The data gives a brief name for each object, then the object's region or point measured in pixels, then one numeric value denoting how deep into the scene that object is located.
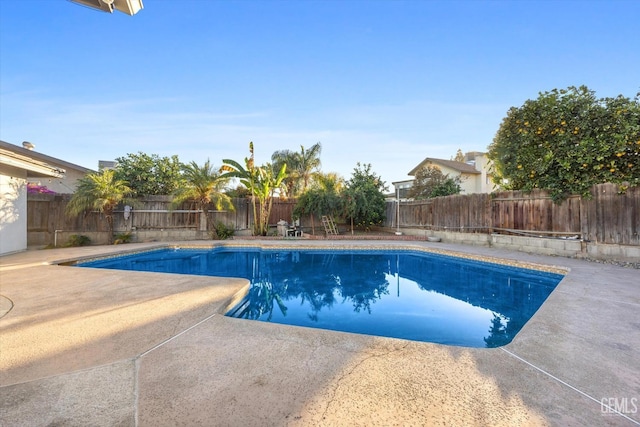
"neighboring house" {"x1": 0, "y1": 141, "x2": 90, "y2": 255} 8.50
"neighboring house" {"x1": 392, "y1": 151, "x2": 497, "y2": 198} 25.14
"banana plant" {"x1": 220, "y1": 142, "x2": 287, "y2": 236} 14.04
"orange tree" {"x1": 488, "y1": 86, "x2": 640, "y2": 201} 8.10
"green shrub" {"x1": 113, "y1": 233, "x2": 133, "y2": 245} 12.60
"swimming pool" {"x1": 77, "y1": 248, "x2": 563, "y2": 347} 4.69
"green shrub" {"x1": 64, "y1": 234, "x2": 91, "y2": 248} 11.89
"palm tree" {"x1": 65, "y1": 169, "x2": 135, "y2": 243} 11.57
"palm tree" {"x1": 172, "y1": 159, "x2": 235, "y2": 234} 13.10
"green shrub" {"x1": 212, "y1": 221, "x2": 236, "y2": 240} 14.11
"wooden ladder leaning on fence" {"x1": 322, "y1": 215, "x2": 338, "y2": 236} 15.90
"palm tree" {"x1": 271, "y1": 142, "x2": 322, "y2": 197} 25.48
